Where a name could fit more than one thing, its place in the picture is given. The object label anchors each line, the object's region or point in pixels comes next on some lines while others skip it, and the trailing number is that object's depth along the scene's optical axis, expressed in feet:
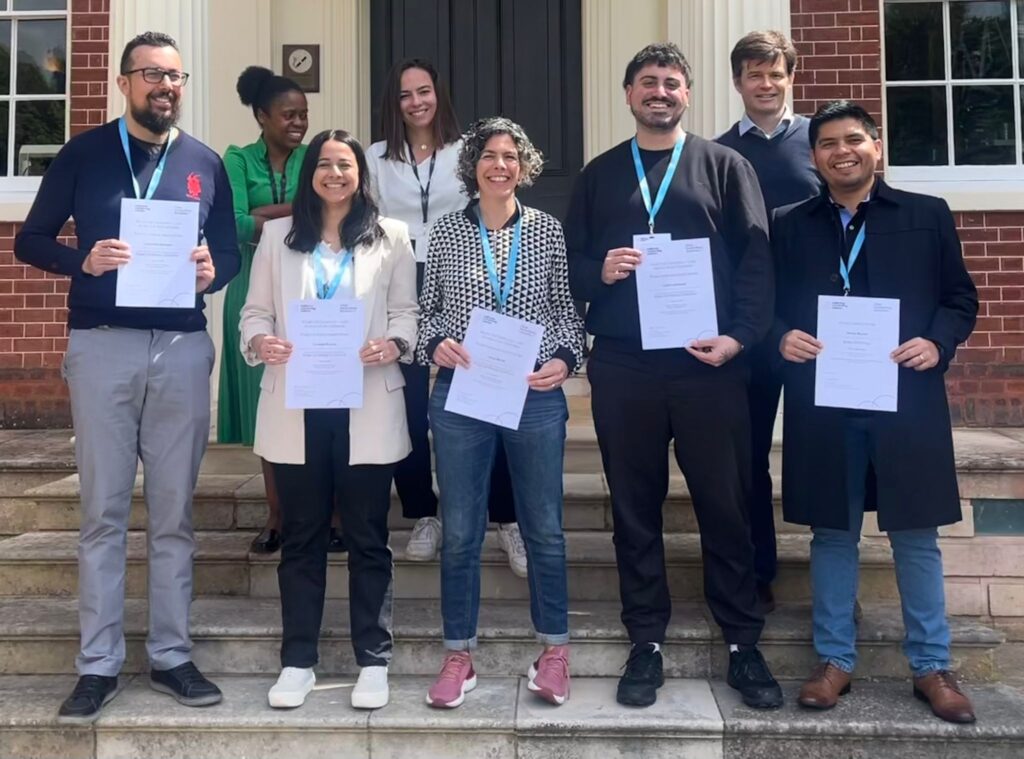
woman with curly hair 10.81
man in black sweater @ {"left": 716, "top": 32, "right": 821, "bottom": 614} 11.91
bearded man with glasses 10.75
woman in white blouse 12.78
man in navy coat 10.63
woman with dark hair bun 13.01
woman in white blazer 10.85
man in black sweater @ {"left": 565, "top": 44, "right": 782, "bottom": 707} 10.75
